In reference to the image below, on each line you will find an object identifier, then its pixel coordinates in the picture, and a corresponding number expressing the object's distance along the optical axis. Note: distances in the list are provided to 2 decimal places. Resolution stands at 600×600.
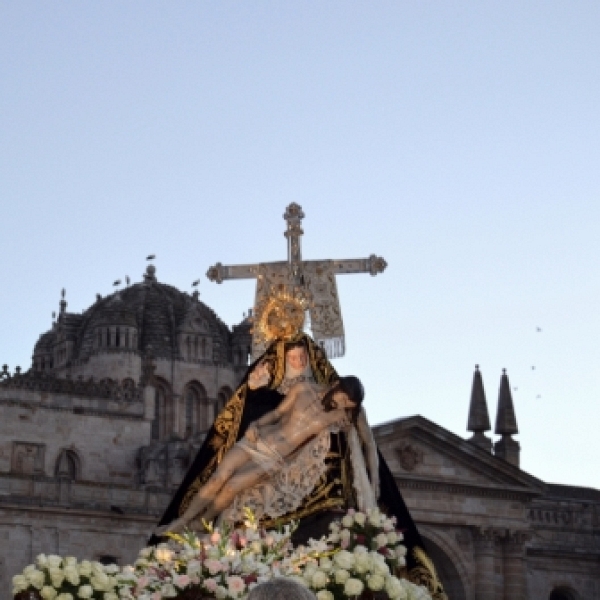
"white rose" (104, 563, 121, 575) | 11.95
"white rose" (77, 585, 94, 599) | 11.58
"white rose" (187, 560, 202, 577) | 10.78
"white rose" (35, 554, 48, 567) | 11.79
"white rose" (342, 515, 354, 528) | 12.09
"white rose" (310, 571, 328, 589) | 10.88
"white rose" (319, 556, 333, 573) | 11.07
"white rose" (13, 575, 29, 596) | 11.66
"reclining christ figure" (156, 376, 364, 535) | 13.41
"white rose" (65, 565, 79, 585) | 11.62
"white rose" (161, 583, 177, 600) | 10.78
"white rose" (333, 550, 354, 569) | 11.09
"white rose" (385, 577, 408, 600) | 11.05
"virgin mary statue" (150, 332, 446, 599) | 13.38
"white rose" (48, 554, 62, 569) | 11.74
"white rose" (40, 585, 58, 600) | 11.61
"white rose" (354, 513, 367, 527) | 12.06
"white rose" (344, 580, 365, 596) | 10.91
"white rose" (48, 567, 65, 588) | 11.66
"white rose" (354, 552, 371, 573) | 11.09
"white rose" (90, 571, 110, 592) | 11.70
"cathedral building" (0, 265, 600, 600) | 47.25
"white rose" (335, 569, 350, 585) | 10.99
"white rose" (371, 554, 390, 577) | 11.09
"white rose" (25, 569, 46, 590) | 11.64
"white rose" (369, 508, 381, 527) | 12.05
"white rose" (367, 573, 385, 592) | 11.02
